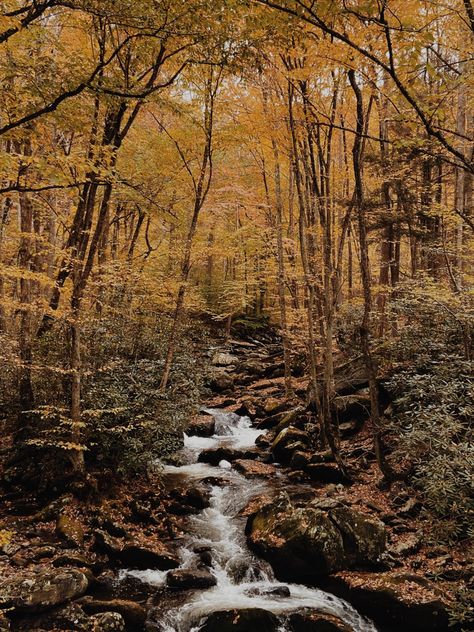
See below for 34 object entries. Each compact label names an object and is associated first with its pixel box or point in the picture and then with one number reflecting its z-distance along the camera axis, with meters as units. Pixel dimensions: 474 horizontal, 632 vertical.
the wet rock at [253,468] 10.06
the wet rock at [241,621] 5.07
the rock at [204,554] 6.60
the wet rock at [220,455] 10.95
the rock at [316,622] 5.07
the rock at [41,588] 4.91
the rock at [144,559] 6.43
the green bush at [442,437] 5.42
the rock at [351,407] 11.05
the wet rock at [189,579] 6.05
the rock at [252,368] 18.75
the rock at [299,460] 10.08
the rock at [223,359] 19.49
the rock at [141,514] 7.52
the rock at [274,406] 14.03
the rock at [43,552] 6.04
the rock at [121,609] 5.18
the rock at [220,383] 17.03
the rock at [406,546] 6.30
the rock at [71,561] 5.95
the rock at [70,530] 6.56
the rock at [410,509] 7.29
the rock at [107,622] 4.80
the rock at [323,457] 9.88
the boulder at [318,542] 6.11
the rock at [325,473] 9.07
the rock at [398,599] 5.05
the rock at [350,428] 11.04
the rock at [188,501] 8.14
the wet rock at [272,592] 5.92
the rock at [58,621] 4.75
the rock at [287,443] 10.65
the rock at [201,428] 12.78
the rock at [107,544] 6.49
